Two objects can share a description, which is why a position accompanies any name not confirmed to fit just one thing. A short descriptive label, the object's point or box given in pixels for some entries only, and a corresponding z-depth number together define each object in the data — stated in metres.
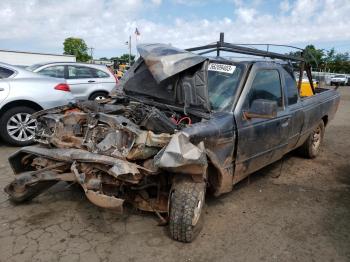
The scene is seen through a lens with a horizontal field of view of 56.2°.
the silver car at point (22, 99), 5.94
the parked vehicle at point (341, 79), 35.03
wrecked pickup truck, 3.10
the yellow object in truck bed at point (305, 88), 6.44
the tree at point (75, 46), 65.69
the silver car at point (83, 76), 8.70
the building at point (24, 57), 27.45
